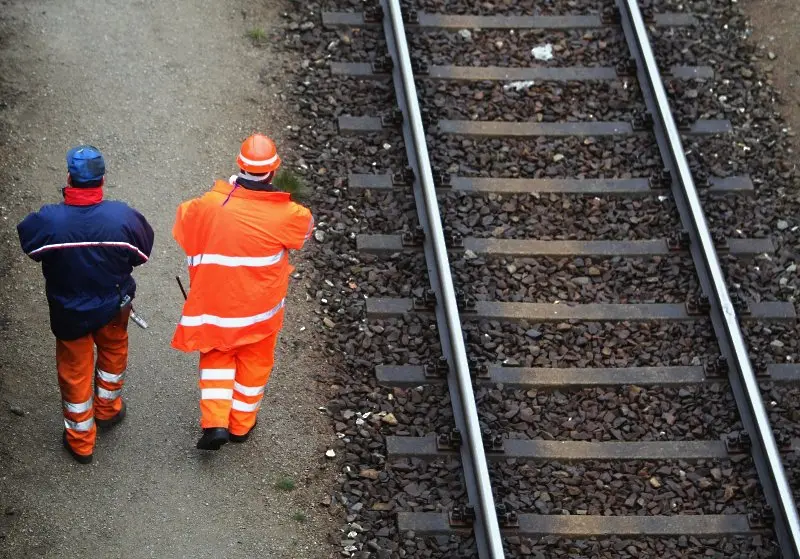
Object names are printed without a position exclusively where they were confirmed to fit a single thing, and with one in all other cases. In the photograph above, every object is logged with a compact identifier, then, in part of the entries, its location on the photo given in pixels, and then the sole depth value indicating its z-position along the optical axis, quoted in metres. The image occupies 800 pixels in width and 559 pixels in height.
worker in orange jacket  13.68
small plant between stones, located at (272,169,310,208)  17.17
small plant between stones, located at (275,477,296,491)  14.42
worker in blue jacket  13.21
